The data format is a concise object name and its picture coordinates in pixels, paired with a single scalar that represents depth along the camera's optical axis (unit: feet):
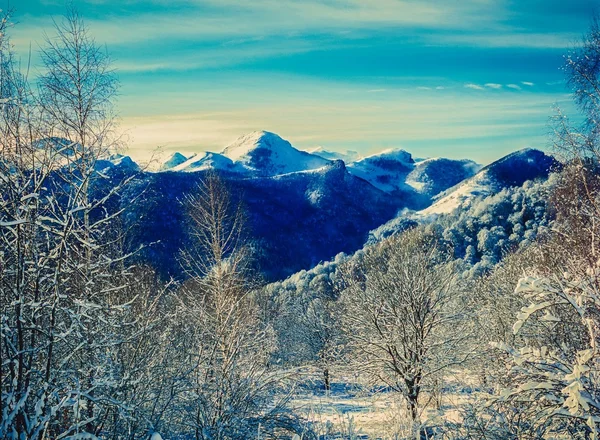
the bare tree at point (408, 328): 51.03
